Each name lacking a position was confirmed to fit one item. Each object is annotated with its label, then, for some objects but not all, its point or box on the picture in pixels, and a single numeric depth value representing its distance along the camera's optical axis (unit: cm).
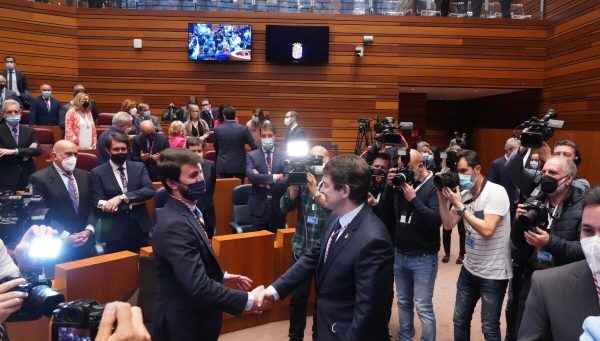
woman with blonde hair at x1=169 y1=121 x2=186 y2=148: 551
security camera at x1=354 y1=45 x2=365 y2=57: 980
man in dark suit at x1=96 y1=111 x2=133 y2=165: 486
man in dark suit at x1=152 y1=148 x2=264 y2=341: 207
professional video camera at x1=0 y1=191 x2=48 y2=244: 193
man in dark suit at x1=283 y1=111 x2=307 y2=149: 643
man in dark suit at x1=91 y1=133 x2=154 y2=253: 364
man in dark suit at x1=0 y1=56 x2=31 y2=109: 783
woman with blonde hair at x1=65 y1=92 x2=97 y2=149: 589
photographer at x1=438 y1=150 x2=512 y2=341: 287
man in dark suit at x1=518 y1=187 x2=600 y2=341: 134
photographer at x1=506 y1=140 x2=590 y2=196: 307
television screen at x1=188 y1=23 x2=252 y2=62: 964
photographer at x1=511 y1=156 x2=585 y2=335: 231
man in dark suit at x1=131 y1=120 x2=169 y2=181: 535
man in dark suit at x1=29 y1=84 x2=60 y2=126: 768
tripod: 844
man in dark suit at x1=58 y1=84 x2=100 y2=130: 746
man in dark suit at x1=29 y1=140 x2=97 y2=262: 347
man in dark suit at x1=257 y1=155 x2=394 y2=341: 195
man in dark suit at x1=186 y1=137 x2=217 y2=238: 436
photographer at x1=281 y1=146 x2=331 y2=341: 330
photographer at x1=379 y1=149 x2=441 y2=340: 307
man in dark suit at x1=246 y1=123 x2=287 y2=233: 450
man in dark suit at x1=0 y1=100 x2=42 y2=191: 480
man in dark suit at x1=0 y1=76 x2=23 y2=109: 653
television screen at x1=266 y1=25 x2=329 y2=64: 967
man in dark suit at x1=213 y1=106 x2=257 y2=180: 574
